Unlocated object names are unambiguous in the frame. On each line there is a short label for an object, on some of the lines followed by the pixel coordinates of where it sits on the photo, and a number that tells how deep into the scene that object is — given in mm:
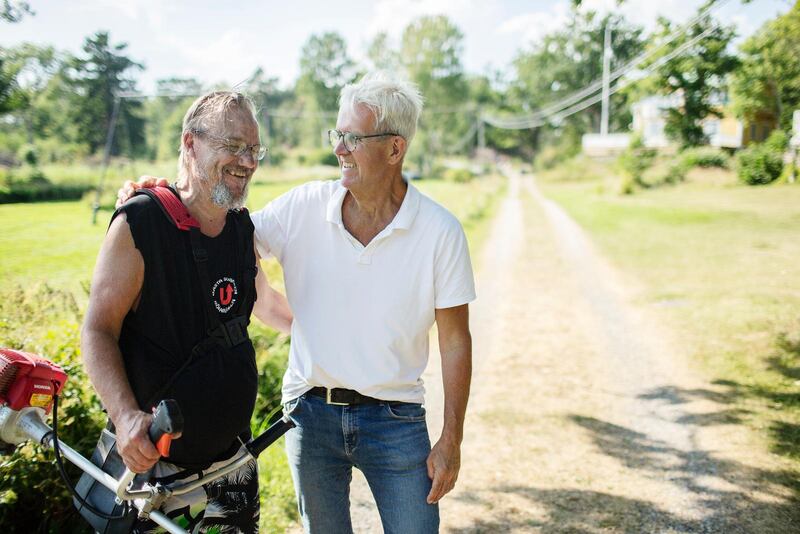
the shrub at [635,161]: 36438
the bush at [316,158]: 35519
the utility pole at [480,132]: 73962
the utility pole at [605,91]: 44403
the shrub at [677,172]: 37500
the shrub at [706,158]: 37250
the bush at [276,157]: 30902
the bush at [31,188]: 6641
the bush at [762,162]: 29312
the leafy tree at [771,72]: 19333
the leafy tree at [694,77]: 40066
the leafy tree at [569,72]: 64250
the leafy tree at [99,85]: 7684
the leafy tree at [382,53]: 64375
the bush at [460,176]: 50031
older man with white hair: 2480
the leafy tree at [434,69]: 64312
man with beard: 2064
